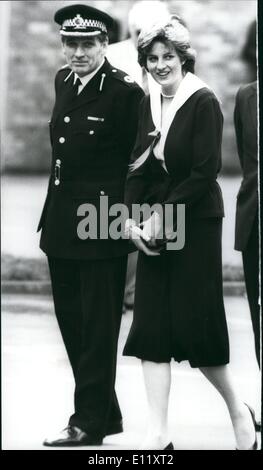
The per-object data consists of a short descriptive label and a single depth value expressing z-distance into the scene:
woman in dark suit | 5.12
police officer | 5.38
